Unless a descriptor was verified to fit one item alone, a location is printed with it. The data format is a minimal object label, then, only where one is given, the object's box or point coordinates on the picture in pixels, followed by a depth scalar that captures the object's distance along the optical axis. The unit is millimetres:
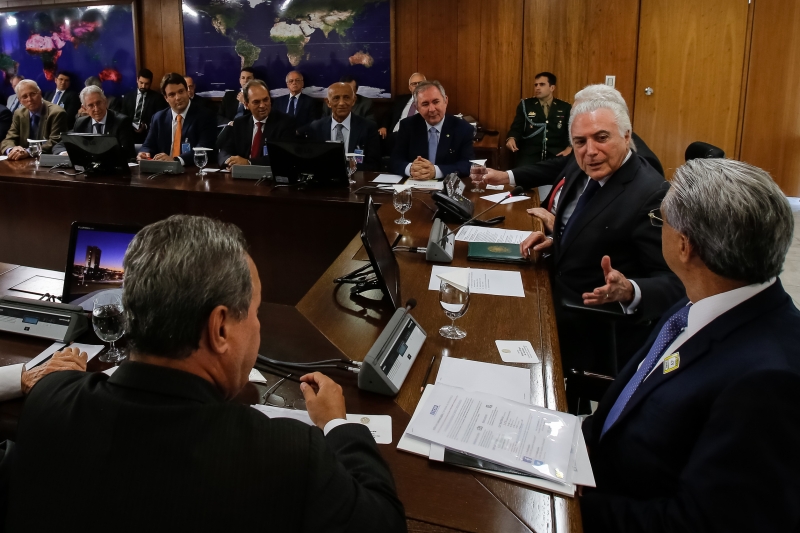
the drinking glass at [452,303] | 1589
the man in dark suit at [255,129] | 4500
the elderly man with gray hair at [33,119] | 5715
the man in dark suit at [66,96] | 8094
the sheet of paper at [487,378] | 1347
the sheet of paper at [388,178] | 3836
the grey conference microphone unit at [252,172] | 3875
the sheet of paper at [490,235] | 2498
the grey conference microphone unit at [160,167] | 4027
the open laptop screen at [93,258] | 1784
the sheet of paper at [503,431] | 1093
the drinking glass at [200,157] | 3846
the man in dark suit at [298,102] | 6895
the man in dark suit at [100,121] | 5016
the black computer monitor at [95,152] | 3887
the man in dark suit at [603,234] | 2066
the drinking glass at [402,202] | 2828
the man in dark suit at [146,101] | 7430
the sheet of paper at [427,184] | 3597
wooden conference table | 991
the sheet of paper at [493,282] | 1970
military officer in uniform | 6121
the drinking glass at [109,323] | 1443
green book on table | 2273
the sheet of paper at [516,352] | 1495
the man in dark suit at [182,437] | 737
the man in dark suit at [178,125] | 4828
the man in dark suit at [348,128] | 4637
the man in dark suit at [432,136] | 4062
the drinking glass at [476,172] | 3469
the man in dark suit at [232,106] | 7191
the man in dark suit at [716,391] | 934
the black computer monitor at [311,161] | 3457
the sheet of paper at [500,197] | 3274
